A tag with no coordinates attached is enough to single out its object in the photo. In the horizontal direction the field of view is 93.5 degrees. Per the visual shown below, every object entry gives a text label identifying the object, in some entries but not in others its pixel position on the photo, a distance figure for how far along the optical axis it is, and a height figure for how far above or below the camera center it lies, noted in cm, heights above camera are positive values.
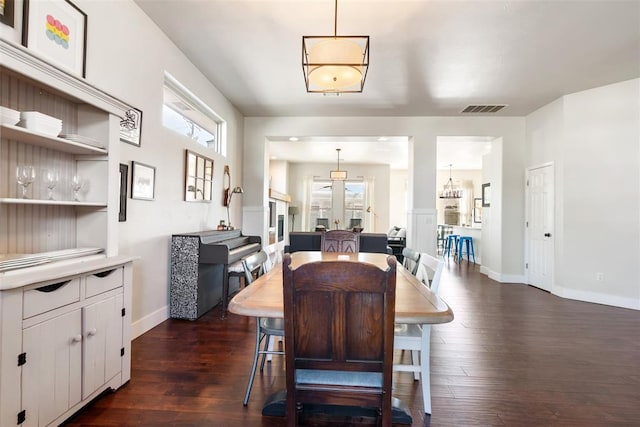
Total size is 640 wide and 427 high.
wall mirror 358 +45
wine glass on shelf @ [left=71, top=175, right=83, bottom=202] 188 +17
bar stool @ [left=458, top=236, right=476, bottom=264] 768 -71
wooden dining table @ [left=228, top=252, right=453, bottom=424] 127 -41
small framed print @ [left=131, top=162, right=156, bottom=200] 267 +29
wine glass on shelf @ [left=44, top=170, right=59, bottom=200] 175 +18
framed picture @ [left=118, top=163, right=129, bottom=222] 252 +18
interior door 476 -15
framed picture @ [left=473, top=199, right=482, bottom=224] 919 +21
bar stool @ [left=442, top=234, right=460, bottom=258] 824 -77
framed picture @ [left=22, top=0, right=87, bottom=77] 179 +115
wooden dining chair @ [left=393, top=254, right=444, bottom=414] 175 -75
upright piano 322 -59
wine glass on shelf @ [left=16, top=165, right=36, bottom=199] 159 +18
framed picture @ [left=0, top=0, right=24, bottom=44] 166 +108
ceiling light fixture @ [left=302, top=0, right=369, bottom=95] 218 +113
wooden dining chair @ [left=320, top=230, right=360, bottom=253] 338 -31
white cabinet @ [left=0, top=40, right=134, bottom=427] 134 -29
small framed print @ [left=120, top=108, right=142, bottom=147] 256 +74
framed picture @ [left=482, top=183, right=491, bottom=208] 627 +47
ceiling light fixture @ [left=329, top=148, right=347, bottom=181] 845 +112
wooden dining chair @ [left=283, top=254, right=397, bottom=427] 106 -43
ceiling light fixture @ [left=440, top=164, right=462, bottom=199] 956 +81
